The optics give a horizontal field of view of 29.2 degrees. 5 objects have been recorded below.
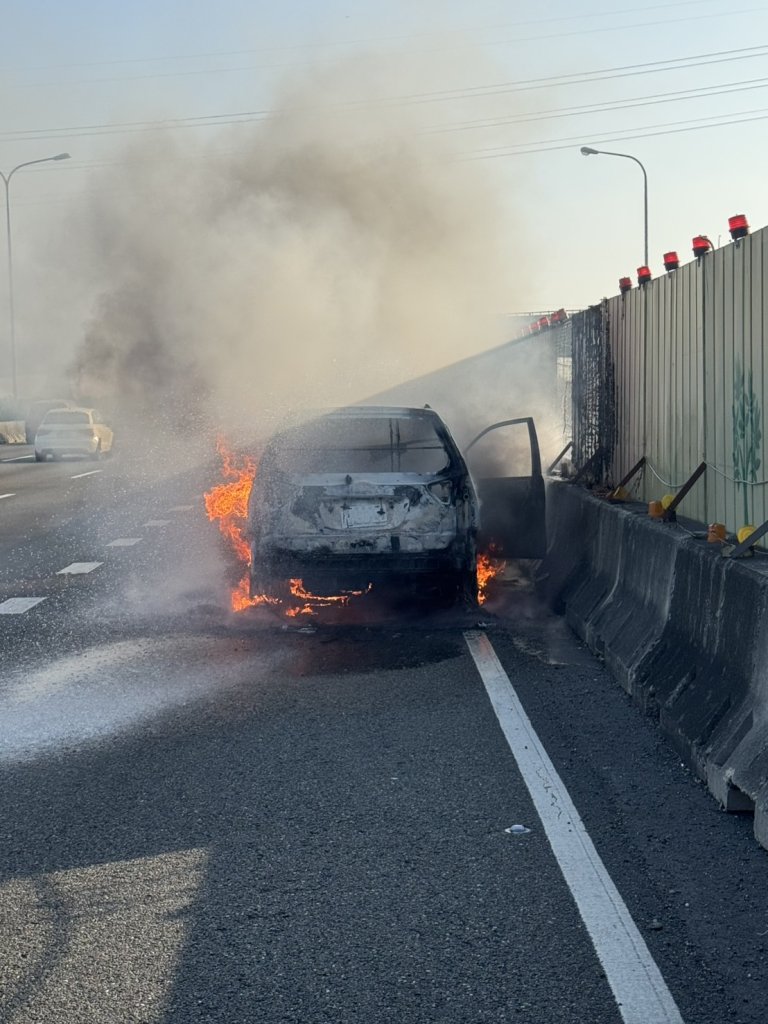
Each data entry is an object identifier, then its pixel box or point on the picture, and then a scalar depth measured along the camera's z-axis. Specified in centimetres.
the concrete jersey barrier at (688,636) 557
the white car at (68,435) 3853
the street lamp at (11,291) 5370
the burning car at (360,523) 1005
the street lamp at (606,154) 4562
